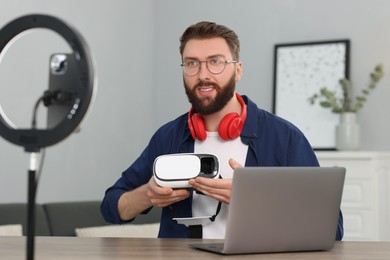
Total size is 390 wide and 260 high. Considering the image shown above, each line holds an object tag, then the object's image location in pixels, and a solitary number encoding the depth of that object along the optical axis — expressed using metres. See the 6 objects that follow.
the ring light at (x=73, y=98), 1.06
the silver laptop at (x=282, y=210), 1.62
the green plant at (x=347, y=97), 4.49
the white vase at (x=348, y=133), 4.45
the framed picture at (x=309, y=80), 4.65
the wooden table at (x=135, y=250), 1.66
